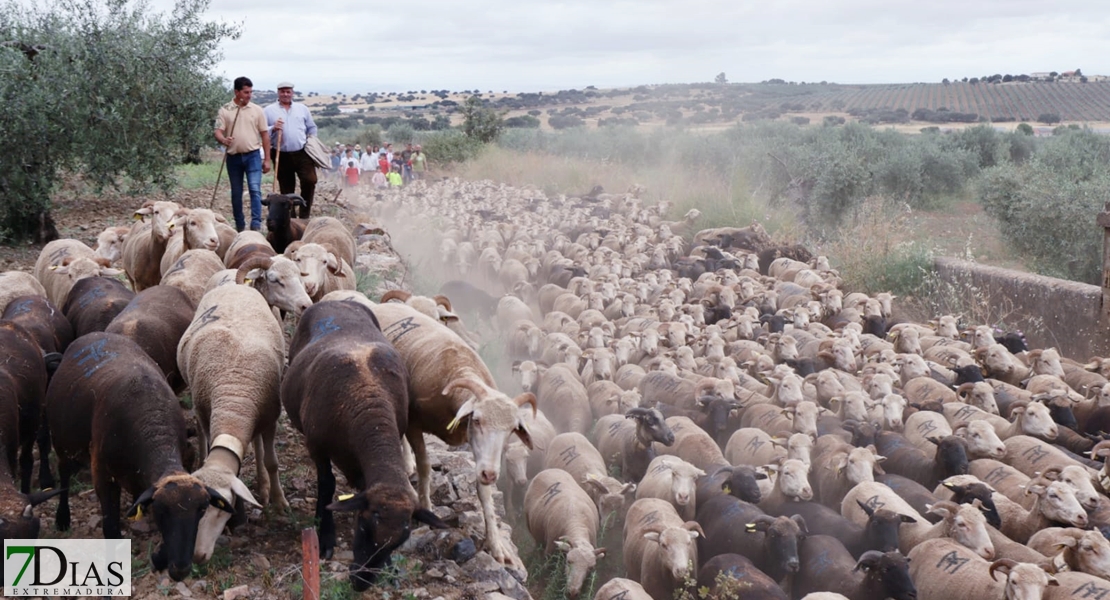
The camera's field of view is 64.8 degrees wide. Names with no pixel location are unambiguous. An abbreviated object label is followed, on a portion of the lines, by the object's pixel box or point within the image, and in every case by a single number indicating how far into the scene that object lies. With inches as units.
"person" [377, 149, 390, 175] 1282.0
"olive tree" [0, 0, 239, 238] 449.4
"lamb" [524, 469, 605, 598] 249.1
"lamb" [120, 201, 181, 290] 346.0
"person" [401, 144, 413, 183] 1315.2
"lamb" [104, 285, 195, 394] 242.7
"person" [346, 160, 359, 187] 1143.8
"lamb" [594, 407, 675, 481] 313.4
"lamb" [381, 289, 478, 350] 305.4
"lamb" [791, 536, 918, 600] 227.9
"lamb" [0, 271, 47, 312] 294.2
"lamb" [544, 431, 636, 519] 284.5
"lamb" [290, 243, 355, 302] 300.8
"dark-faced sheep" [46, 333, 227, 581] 173.3
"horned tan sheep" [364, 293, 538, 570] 201.3
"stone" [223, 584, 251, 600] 179.4
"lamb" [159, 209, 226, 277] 340.5
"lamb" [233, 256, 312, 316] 274.8
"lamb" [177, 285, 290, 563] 198.2
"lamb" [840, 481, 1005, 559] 246.7
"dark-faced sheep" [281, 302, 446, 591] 177.6
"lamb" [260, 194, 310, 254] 385.1
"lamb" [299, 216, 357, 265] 383.2
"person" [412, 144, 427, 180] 1366.9
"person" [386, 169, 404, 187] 1198.5
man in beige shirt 411.8
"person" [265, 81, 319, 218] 441.7
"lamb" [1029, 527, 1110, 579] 233.0
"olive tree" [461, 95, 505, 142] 1573.6
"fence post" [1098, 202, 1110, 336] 430.9
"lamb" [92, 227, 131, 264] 386.9
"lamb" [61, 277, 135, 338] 268.1
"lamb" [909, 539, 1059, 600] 215.3
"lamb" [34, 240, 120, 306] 323.0
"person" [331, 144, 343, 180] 1296.5
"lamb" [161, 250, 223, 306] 299.6
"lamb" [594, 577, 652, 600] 221.5
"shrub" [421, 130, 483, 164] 1428.4
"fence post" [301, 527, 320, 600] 154.4
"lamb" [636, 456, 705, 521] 278.5
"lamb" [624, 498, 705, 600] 241.0
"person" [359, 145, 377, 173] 1262.3
